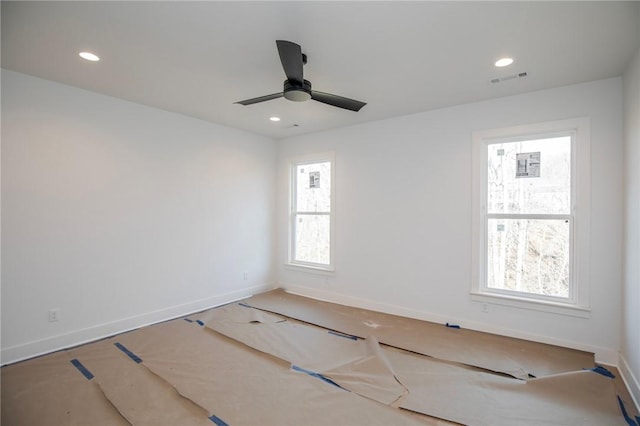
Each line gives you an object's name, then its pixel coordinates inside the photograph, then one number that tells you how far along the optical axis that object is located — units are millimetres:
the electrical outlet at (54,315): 3029
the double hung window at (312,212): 4988
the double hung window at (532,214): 3068
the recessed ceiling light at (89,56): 2482
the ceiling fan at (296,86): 1958
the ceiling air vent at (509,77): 2841
